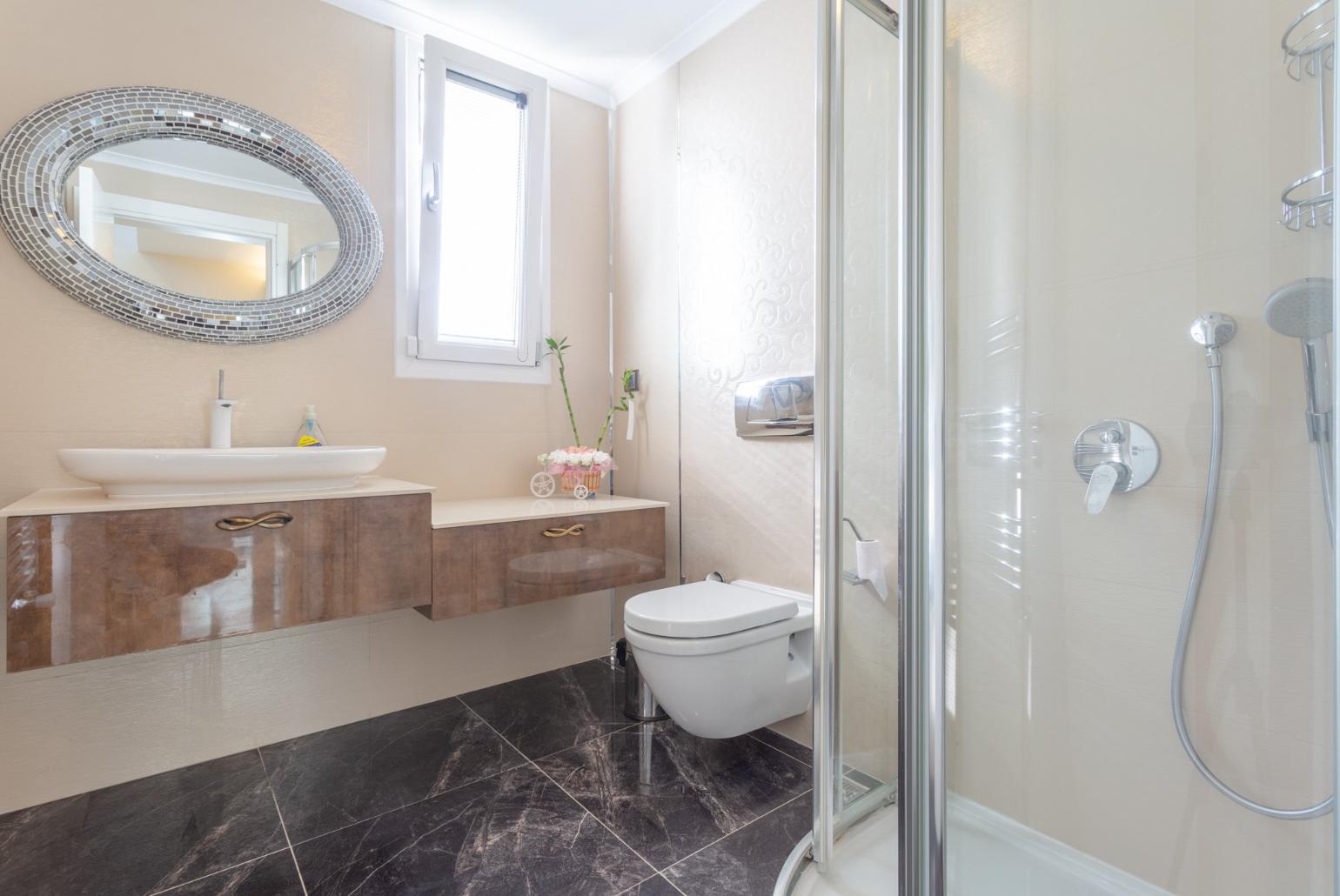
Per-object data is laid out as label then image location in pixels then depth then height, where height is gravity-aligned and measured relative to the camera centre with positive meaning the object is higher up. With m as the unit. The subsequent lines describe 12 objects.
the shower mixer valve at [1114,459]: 0.88 +0.00
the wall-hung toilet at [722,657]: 1.63 -0.51
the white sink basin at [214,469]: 1.45 -0.04
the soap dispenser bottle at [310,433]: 2.03 +0.06
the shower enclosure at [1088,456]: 0.79 +0.00
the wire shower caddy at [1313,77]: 0.67 +0.39
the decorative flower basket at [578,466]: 2.42 -0.04
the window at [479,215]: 2.33 +0.90
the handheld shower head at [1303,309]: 0.65 +0.16
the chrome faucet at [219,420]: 1.88 +0.09
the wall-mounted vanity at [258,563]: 1.38 -0.28
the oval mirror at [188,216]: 1.71 +0.68
